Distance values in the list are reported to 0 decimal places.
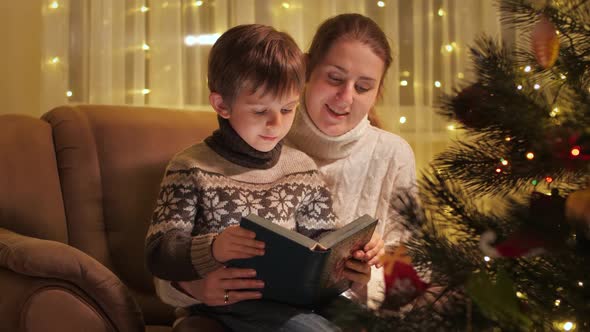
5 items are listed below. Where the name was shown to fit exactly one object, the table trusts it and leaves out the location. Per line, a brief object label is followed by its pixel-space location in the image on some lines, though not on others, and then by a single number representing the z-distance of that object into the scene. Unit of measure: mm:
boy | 2059
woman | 2326
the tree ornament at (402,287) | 1273
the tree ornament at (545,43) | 1377
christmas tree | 1235
